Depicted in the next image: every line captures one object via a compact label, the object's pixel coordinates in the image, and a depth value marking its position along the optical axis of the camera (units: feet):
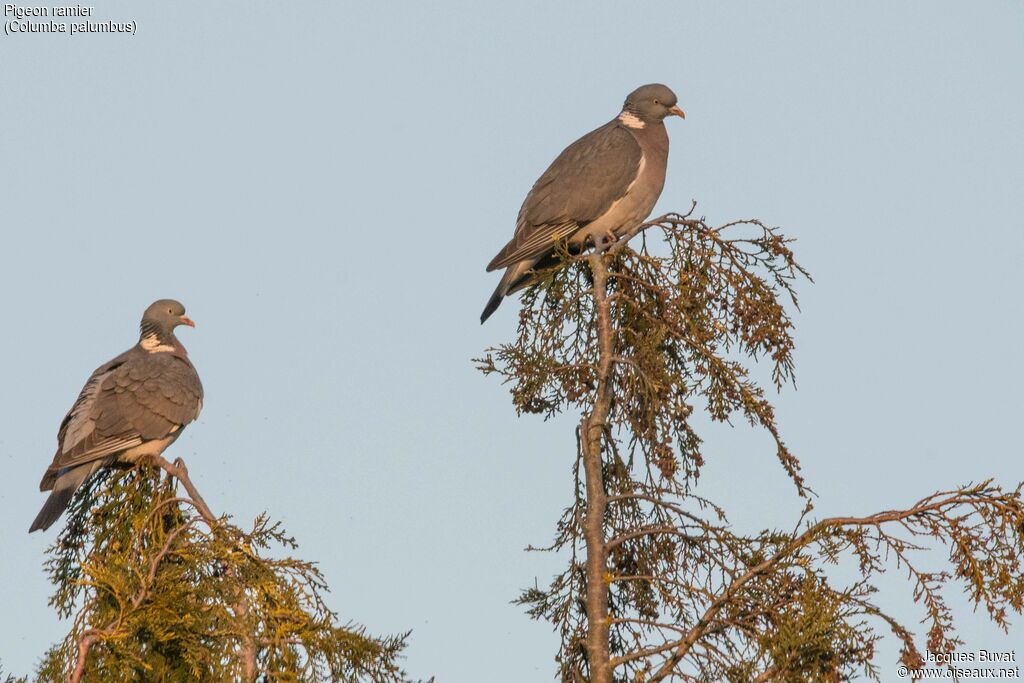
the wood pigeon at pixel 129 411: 52.95
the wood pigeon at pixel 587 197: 58.65
